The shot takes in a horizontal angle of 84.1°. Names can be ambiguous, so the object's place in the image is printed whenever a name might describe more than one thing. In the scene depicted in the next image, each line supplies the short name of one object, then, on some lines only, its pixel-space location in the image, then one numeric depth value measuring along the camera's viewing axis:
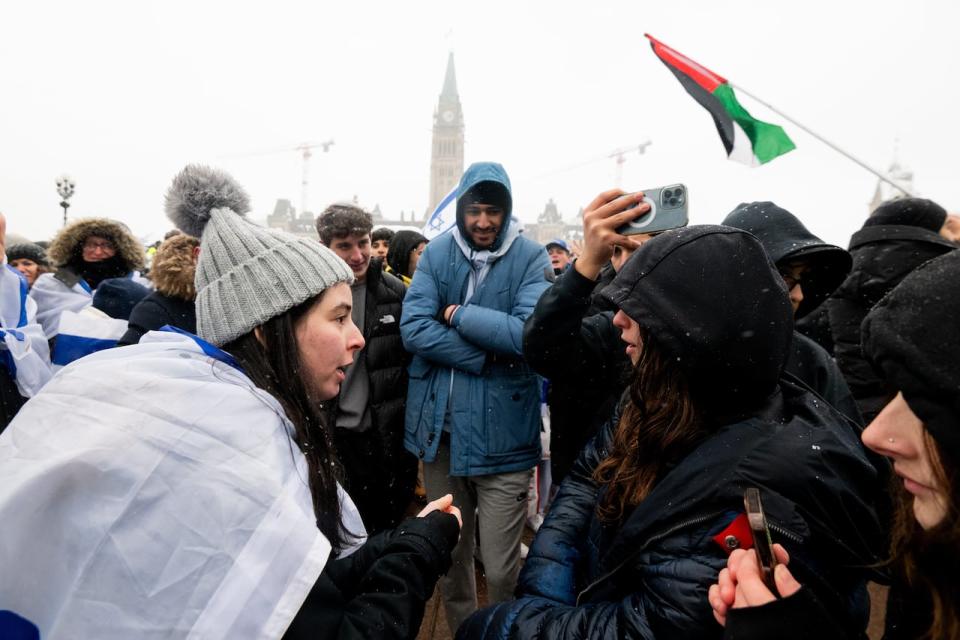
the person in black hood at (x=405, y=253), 5.30
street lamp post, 17.77
